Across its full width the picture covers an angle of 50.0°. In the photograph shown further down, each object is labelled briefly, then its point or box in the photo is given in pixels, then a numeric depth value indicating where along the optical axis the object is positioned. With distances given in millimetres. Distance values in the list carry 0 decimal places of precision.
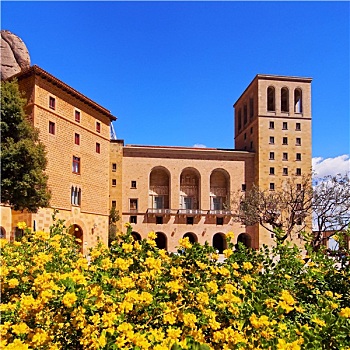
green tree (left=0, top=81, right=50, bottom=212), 19188
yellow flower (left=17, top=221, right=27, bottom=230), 5592
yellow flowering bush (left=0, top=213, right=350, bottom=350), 2480
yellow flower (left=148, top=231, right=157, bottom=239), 4148
